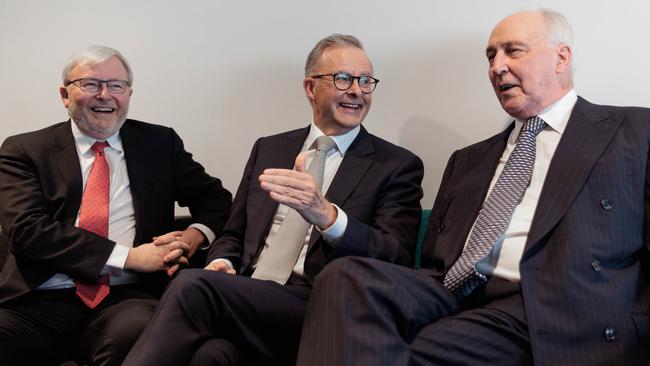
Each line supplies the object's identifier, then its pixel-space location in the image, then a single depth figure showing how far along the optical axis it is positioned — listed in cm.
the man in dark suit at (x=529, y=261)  173
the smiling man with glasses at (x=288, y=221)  196
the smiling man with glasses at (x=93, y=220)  232
